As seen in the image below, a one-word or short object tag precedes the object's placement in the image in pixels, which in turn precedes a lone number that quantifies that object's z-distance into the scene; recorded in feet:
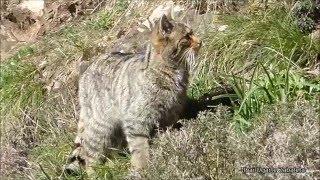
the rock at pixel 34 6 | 33.19
